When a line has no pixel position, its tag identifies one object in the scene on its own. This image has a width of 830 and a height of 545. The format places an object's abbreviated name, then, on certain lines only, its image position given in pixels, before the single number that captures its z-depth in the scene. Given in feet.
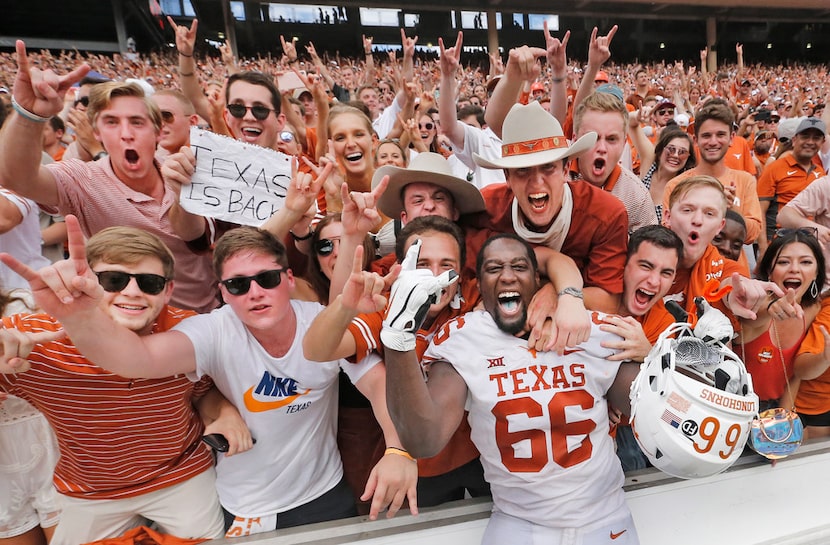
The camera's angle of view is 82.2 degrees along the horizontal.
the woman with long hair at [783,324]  8.23
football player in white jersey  6.52
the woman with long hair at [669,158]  12.75
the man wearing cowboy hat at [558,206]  7.70
